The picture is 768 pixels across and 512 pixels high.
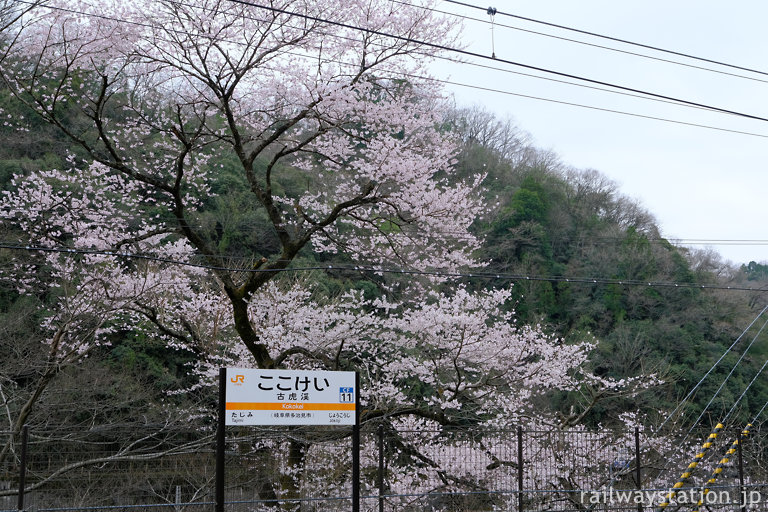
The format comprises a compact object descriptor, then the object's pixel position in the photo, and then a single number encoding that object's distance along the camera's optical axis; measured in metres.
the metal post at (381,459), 6.66
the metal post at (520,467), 7.16
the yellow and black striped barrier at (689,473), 8.11
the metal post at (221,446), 5.60
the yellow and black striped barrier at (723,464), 8.19
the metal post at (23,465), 6.36
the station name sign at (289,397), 5.75
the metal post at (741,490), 8.23
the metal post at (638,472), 7.66
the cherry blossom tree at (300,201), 8.55
